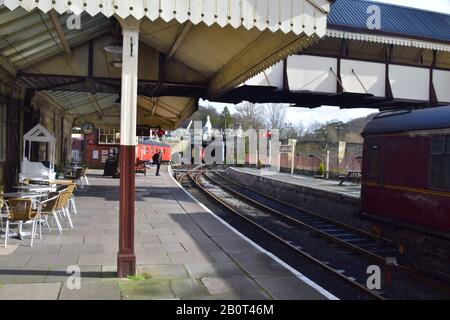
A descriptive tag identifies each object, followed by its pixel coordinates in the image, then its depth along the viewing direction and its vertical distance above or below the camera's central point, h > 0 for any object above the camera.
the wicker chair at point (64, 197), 8.64 -1.02
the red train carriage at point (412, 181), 8.13 -0.59
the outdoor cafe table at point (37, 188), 9.63 -0.98
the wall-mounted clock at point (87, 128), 24.38 +0.67
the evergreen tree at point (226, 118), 93.82 +5.32
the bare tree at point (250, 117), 84.00 +5.14
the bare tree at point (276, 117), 82.14 +4.87
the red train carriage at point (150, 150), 44.14 -0.65
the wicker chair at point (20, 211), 7.70 -1.12
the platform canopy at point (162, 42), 5.79 +1.72
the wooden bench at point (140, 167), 29.22 -1.46
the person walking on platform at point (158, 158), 27.60 -0.88
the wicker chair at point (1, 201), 7.89 -0.99
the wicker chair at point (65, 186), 11.13 -1.10
